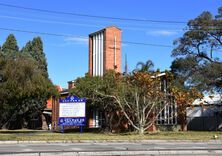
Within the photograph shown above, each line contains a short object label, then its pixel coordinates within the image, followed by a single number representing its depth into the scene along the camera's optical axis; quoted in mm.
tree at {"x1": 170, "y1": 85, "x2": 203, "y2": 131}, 37812
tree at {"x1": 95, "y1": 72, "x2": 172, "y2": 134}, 37562
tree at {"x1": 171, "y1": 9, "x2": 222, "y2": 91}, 45250
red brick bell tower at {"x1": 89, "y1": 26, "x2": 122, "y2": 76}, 53656
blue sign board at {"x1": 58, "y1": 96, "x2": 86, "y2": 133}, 38719
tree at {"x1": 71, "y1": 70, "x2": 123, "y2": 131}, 40281
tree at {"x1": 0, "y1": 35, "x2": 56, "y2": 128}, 35906
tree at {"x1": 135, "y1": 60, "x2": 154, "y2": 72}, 38781
